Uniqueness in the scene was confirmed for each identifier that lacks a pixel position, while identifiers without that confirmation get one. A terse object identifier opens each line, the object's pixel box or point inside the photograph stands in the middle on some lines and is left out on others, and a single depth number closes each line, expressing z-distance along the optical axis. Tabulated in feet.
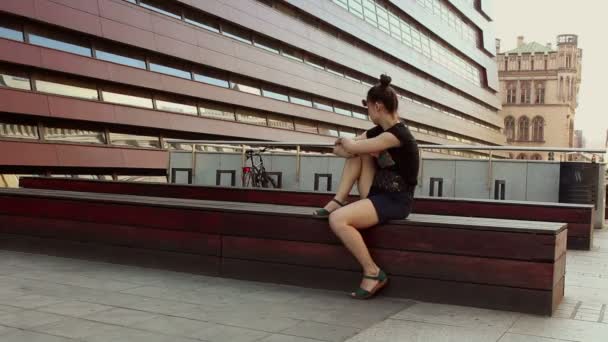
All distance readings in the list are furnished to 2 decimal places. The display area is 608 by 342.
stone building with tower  360.28
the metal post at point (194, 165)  52.24
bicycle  49.37
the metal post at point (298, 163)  49.58
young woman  17.98
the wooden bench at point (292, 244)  16.75
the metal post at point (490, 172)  44.80
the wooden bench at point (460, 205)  31.37
